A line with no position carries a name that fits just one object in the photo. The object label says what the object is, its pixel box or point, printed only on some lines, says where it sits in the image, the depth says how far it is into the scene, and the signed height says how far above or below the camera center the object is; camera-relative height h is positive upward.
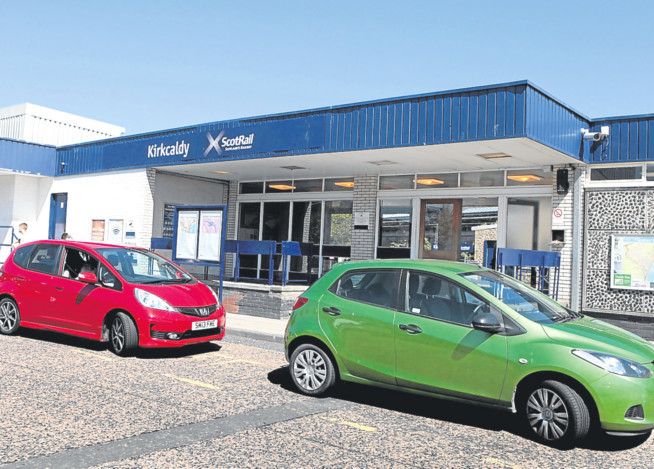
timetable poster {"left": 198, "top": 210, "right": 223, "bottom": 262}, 13.07 +0.49
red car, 8.33 -0.66
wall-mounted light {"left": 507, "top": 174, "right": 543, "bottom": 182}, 13.16 +2.14
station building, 11.31 +2.11
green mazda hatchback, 4.94 -0.70
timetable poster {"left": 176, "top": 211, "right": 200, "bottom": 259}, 13.51 +0.50
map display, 11.26 +0.35
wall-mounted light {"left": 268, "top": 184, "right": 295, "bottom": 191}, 17.94 +2.23
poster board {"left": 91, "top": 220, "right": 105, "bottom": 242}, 18.30 +0.65
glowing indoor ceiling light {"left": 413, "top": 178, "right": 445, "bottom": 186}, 14.75 +2.17
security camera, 11.55 +2.76
